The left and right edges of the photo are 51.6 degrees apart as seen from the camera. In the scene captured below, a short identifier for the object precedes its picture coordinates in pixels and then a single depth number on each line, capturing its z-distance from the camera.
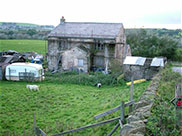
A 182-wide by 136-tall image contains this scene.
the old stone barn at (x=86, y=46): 25.17
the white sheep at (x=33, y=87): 16.75
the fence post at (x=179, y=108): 5.62
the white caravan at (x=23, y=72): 20.58
